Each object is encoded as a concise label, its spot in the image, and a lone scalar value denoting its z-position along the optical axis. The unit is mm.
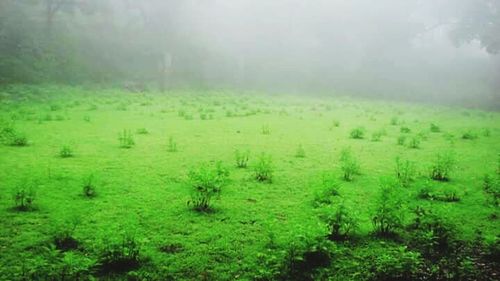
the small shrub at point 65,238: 7516
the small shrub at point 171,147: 15498
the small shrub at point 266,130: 20022
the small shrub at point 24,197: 9078
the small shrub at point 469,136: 19938
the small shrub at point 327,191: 9887
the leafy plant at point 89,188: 10109
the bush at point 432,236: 7945
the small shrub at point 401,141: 18078
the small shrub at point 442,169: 12484
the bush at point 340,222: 8258
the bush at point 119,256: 6961
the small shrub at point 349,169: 12359
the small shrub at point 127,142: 15872
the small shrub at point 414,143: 17531
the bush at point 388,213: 8438
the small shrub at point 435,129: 22516
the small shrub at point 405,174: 11856
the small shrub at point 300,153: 15336
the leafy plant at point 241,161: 13391
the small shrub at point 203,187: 9625
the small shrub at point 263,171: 11970
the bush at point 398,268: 6977
